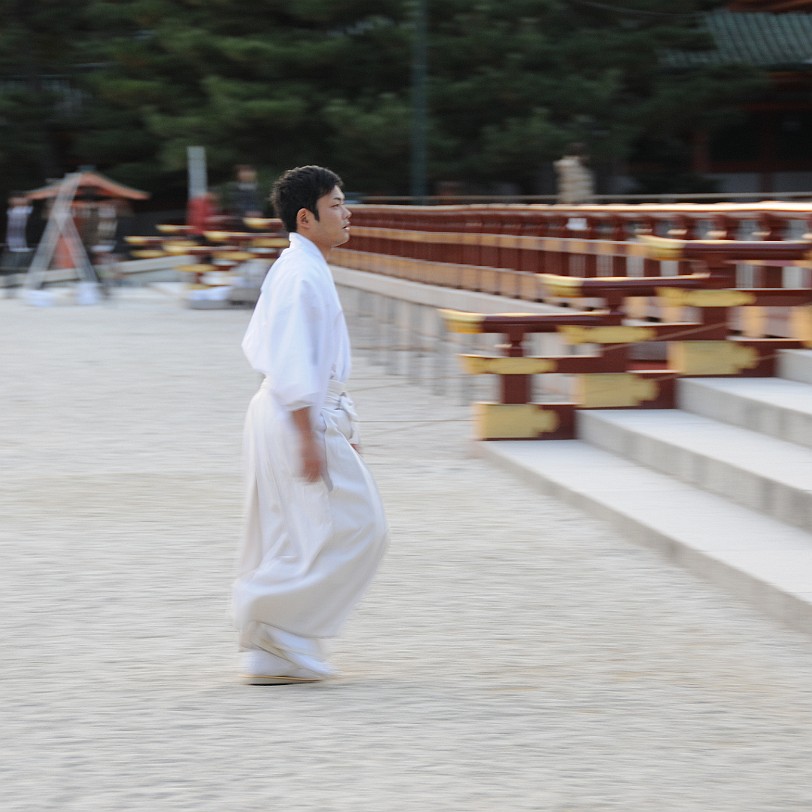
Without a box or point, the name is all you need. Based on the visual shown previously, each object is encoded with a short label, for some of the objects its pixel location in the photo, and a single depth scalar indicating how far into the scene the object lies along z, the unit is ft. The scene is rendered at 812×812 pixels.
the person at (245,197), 143.74
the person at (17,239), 171.04
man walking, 26.43
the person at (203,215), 147.23
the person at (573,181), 119.55
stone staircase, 35.50
